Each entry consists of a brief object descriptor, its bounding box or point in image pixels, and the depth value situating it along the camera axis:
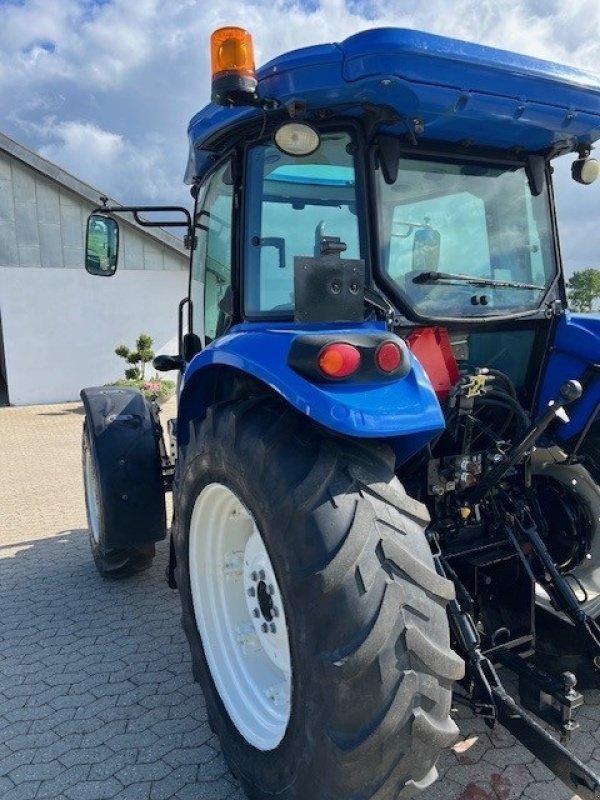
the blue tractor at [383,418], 1.54
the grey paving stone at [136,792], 2.15
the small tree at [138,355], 13.20
